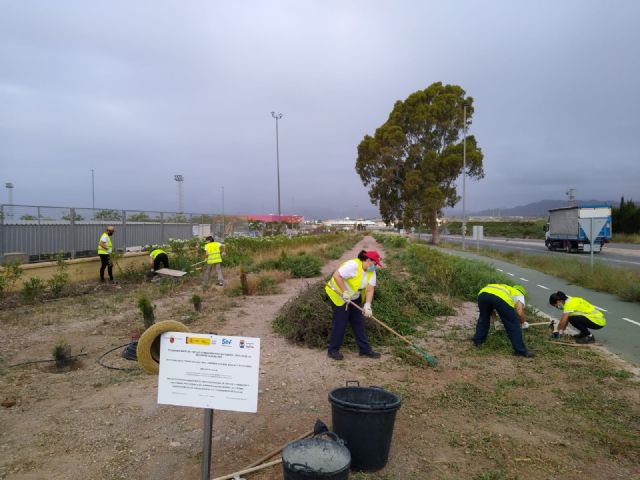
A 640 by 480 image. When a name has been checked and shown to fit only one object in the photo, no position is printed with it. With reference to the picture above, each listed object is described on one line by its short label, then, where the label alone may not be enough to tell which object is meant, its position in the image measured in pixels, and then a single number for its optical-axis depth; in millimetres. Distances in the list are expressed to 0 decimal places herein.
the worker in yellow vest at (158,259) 14309
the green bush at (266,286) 12255
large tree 38344
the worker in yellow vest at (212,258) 13195
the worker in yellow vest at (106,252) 12984
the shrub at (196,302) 9344
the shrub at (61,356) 5959
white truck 29266
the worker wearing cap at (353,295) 6070
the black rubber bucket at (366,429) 3465
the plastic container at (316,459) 2746
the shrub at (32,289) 10086
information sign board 2781
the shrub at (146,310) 7129
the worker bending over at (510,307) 6555
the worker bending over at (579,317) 7336
